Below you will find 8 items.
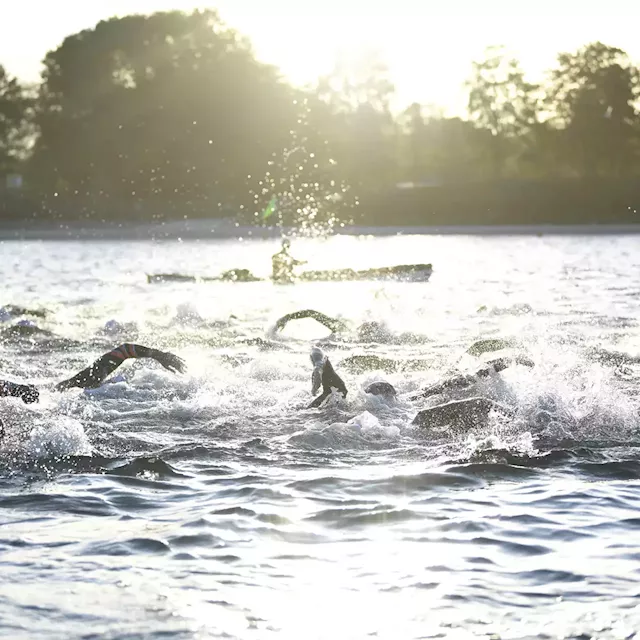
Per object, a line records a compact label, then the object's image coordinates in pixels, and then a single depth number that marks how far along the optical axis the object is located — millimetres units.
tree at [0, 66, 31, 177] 126188
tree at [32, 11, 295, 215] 114250
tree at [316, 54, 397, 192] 117938
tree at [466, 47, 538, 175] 127125
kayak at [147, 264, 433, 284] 48656
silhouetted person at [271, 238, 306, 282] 49312
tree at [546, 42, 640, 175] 119625
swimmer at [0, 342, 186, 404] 17484
